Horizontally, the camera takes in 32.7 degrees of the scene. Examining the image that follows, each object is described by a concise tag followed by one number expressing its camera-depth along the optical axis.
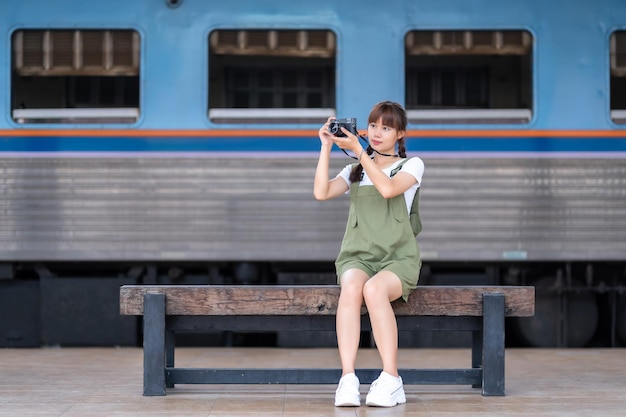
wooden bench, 5.57
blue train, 8.01
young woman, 5.23
